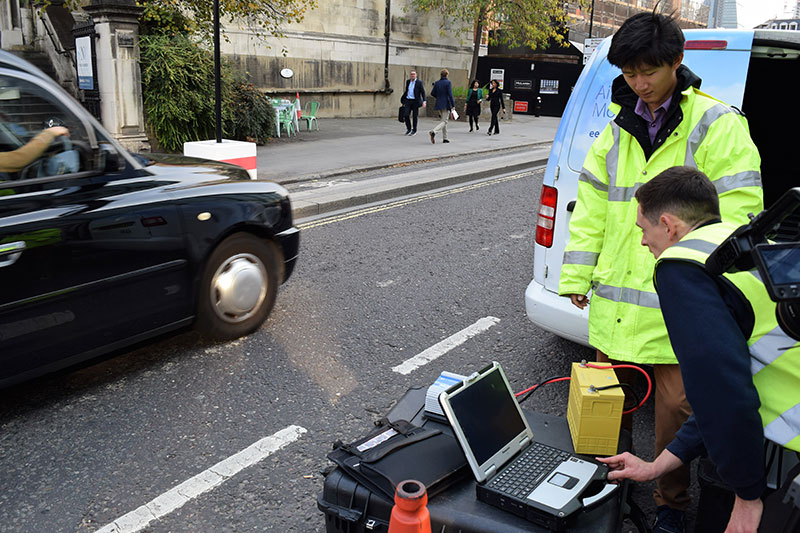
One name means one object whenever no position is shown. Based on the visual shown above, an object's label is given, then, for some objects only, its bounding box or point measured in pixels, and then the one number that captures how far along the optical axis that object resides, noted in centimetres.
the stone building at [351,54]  2277
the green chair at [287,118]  1766
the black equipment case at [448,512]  235
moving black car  342
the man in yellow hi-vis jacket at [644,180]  264
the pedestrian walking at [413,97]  1895
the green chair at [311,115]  1983
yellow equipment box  270
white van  361
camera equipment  148
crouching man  175
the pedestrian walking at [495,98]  2069
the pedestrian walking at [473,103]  2123
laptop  235
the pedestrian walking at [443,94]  1953
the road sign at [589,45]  2028
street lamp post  972
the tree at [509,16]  2686
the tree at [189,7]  1364
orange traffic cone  200
